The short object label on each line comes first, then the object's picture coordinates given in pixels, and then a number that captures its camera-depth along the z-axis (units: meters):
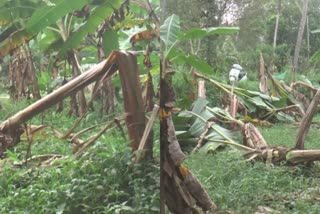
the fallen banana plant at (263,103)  8.65
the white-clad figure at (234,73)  9.37
